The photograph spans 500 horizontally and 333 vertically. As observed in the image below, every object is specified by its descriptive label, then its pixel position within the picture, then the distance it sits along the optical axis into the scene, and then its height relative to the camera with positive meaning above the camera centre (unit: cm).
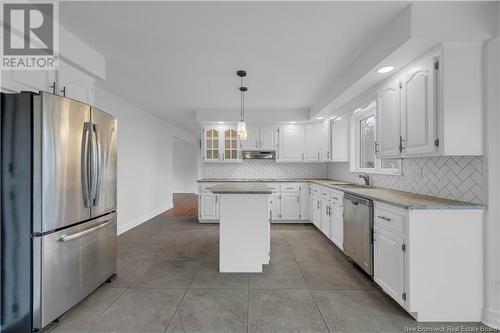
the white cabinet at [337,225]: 329 -88
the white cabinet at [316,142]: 526 +60
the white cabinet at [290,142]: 542 +60
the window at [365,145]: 344 +40
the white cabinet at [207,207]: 512 -89
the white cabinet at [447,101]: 188 +57
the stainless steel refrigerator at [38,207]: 169 -31
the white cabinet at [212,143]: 544 +58
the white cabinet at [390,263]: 198 -89
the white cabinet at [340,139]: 449 +58
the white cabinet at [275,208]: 509 -91
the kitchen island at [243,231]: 269 -76
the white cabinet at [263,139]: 543 +68
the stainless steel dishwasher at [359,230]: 245 -73
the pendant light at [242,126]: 311 +57
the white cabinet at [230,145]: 542 +53
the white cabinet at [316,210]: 438 -85
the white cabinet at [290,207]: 509 -88
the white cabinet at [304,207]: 507 -88
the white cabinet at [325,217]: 385 -87
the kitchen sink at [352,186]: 367 -30
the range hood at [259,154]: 540 +32
